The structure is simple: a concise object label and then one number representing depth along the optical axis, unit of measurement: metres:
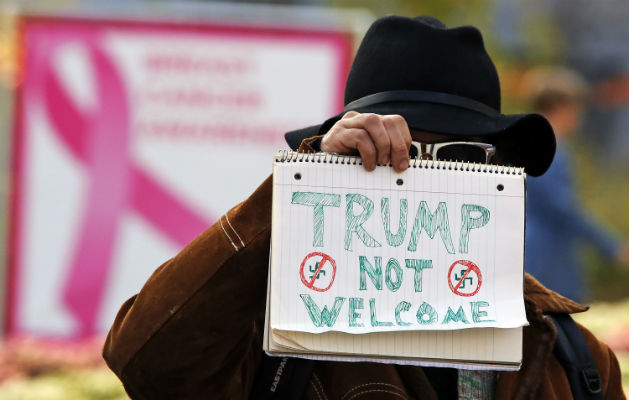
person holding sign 4.46
